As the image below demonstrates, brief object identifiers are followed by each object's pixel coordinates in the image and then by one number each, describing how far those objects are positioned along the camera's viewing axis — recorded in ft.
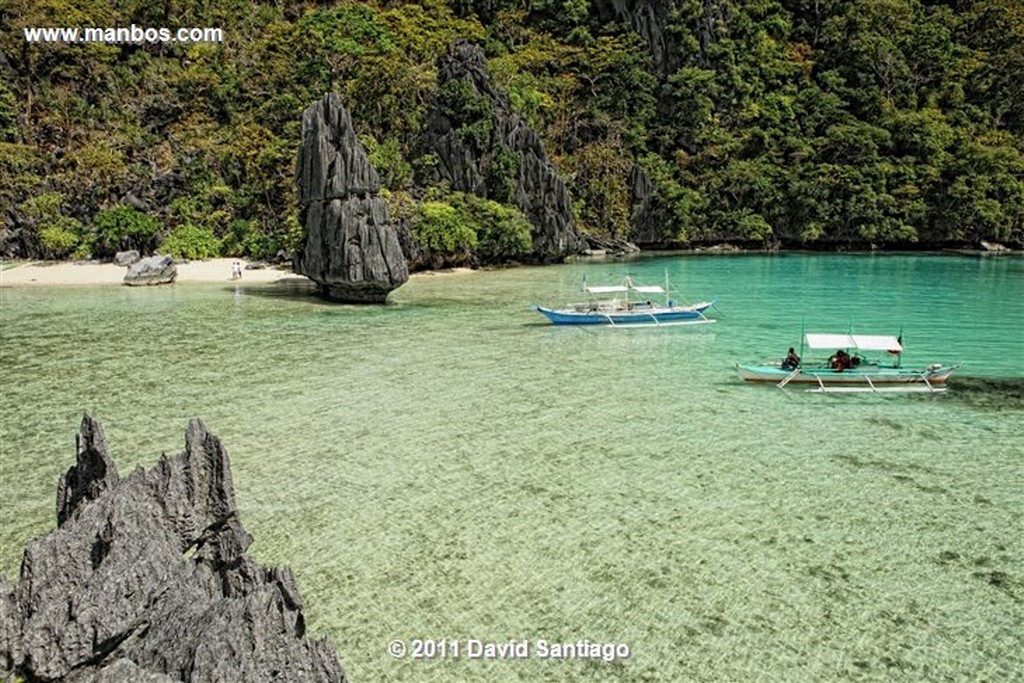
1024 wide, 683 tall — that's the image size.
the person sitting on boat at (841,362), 73.37
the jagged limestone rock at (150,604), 19.20
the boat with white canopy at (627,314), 109.22
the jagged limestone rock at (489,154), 218.18
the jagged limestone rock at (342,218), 127.13
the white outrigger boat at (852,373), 71.26
